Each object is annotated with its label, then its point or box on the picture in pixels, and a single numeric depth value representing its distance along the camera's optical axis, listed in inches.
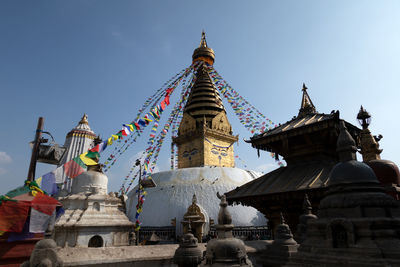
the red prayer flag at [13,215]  156.2
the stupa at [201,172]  738.2
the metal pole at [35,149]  190.0
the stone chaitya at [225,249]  173.3
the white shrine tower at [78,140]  1107.3
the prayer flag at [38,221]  164.4
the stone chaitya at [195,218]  649.7
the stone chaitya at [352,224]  126.8
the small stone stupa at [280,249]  213.6
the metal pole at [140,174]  588.3
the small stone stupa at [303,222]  242.6
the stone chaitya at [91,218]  321.1
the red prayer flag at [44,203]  169.9
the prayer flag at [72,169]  314.1
